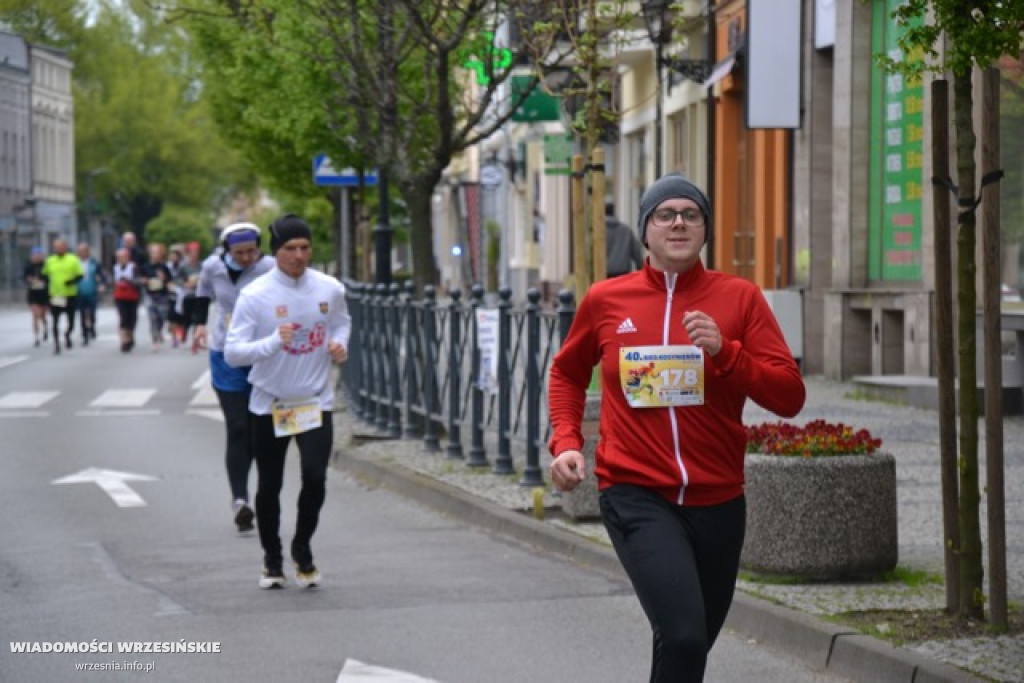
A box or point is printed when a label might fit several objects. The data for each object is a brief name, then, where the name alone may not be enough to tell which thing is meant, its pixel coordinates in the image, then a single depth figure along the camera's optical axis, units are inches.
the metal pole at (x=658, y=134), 1433.3
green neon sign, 736.3
